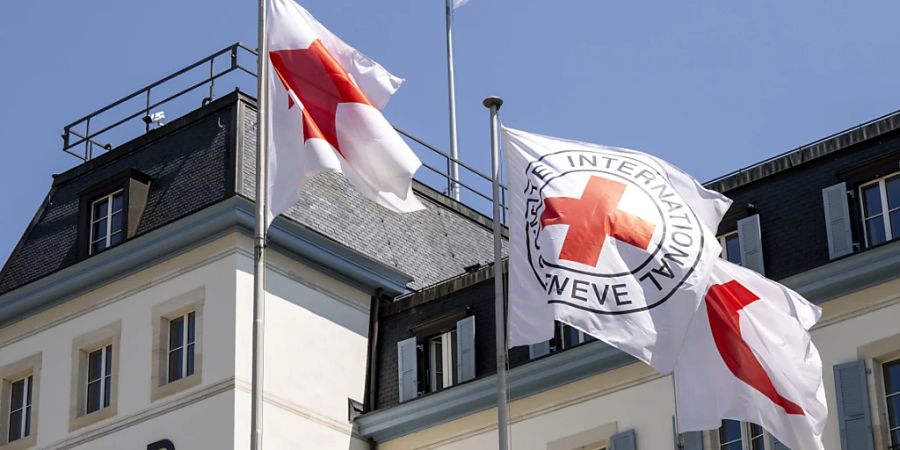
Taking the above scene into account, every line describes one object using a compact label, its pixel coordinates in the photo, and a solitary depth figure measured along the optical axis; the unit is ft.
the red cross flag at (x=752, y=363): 105.70
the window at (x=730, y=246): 130.31
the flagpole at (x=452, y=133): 169.89
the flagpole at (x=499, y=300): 101.50
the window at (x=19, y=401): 146.41
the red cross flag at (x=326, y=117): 106.11
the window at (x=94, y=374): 142.72
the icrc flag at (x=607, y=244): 102.47
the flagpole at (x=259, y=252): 99.96
